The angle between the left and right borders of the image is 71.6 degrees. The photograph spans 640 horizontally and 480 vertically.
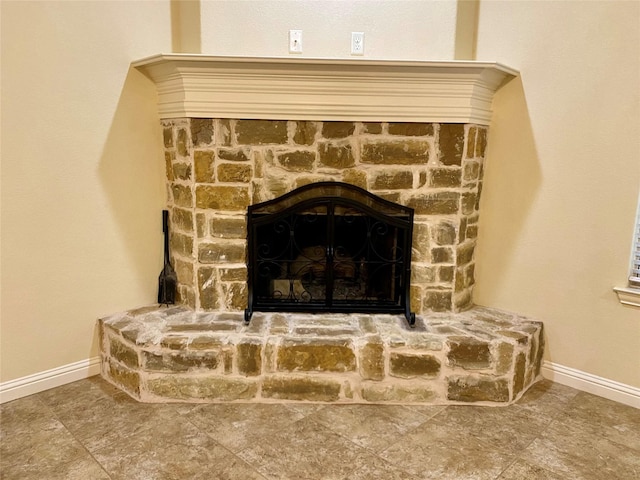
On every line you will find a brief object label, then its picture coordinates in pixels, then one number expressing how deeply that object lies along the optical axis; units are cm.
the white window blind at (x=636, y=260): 211
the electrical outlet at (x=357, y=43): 242
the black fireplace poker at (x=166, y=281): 258
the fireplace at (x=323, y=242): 215
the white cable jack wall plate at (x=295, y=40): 241
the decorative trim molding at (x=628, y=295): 211
